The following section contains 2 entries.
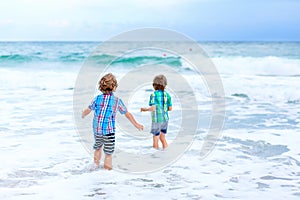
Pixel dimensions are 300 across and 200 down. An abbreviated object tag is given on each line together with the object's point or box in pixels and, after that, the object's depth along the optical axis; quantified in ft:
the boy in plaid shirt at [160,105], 20.06
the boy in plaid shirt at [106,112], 16.42
